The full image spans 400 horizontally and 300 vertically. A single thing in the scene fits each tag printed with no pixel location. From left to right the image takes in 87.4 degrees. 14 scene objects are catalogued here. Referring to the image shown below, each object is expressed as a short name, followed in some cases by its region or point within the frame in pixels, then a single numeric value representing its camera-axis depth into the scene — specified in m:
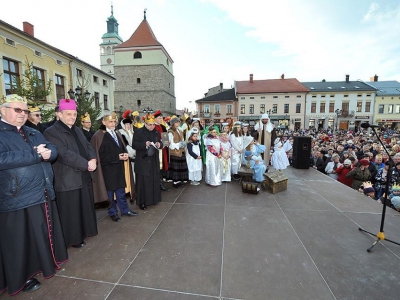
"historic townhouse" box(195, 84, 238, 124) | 43.97
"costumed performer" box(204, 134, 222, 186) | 5.93
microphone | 2.82
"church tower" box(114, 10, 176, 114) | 38.56
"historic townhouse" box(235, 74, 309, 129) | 42.31
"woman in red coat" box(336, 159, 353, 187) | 6.48
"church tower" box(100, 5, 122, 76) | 60.25
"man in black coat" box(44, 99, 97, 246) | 2.72
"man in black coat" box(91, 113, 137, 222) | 3.60
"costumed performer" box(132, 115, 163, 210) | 4.18
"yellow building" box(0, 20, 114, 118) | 14.20
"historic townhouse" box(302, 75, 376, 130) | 42.72
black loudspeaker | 8.27
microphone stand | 2.82
